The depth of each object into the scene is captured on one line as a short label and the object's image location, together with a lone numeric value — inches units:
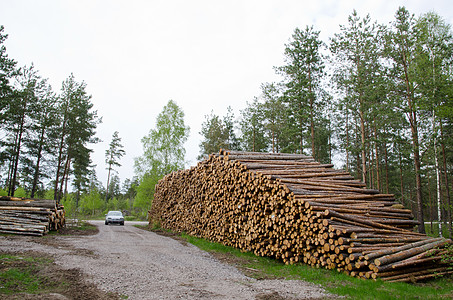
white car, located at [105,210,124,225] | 986.7
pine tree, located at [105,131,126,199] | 2113.7
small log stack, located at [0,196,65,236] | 501.4
